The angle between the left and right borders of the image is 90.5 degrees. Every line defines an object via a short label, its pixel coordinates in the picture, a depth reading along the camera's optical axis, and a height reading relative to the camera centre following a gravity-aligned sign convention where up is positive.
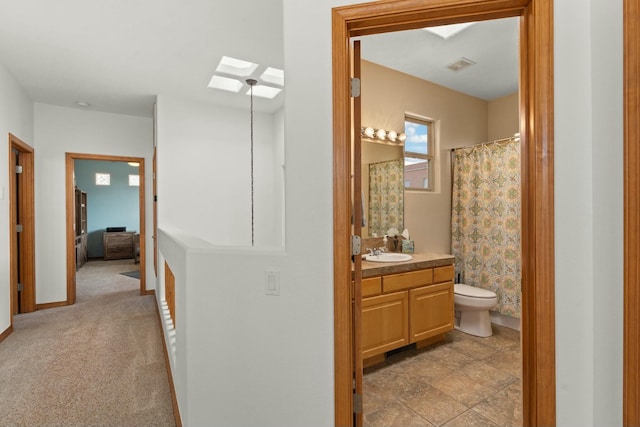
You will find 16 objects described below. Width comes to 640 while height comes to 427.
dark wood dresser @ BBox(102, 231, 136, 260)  7.75 -0.76
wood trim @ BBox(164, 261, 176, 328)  2.45 -0.65
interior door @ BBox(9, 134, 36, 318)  3.77 -0.21
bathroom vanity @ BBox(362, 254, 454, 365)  2.38 -0.74
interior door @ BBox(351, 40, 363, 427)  1.43 -0.08
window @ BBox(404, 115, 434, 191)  3.38 +0.64
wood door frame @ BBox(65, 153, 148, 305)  4.20 -0.06
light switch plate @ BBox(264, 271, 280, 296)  1.41 -0.31
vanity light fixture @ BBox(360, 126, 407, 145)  3.08 +0.76
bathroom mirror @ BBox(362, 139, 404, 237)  3.15 +0.24
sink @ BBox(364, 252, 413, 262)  2.76 -0.41
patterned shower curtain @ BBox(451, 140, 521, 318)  3.29 -0.09
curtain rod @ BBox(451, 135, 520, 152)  3.30 +0.75
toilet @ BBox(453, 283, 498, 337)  3.02 -0.95
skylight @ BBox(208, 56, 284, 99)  3.15 +1.45
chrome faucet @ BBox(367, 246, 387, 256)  2.98 -0.37
